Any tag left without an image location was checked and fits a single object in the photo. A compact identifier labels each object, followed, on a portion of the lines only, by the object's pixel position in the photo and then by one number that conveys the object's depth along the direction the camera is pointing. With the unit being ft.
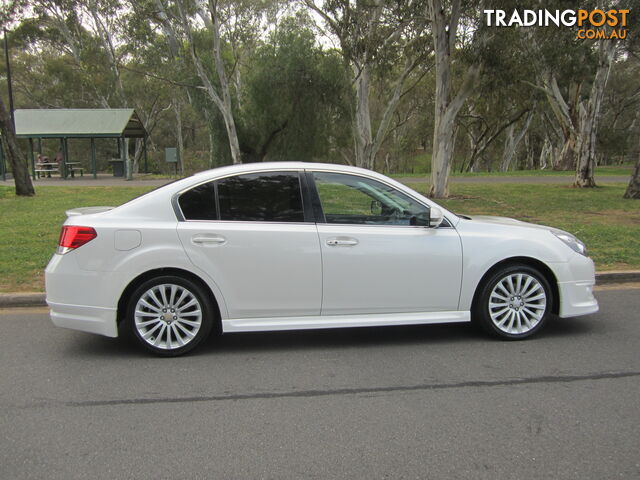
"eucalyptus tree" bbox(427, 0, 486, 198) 47.50
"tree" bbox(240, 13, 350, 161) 77.61
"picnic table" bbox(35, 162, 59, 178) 91.56
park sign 88.89
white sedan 14.44
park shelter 88.48
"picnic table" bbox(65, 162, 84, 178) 89.30
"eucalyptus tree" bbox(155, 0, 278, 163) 67.82
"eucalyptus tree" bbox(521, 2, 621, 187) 55.36
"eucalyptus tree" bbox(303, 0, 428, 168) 57.31
